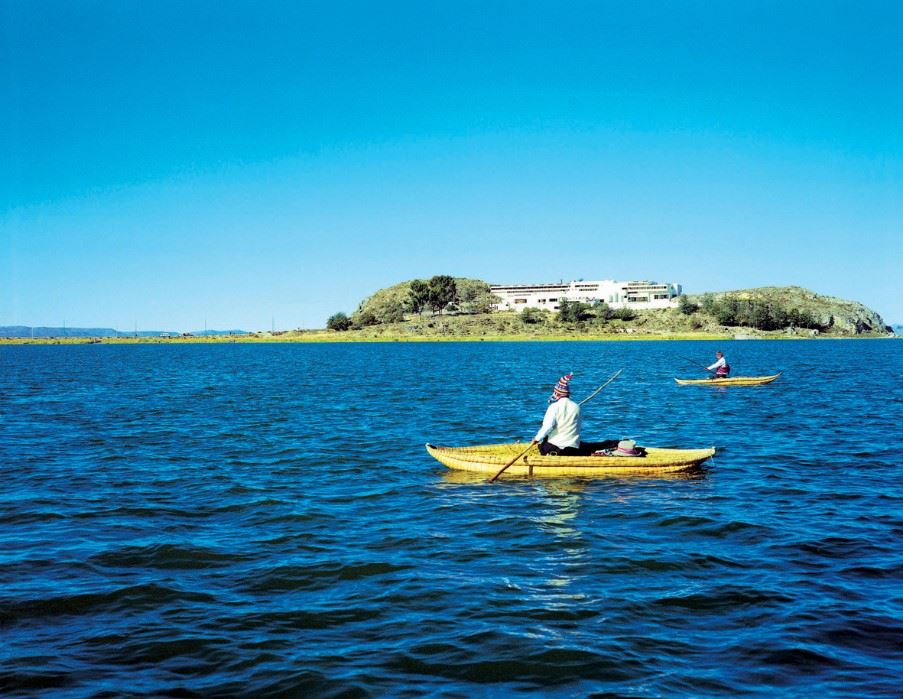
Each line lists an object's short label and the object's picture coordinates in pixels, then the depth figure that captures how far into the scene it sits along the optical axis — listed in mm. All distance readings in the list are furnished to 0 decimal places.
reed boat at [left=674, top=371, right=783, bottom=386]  48969
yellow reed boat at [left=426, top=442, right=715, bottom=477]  19125
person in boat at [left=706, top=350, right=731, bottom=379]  49284
